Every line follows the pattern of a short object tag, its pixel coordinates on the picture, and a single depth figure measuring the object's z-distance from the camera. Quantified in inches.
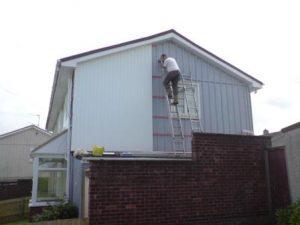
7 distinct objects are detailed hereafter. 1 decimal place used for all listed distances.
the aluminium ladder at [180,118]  477.4
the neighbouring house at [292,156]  306.7
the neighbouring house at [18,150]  1316.4
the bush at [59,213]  433.1
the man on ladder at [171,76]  457.7
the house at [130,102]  466.9
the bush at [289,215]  282.2
